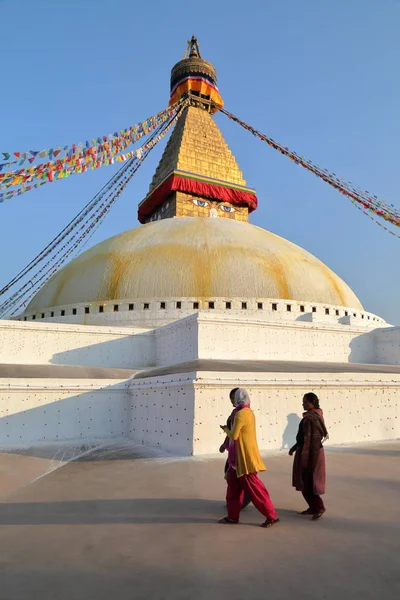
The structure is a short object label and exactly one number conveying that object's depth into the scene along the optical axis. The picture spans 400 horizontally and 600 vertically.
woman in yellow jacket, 3.34
